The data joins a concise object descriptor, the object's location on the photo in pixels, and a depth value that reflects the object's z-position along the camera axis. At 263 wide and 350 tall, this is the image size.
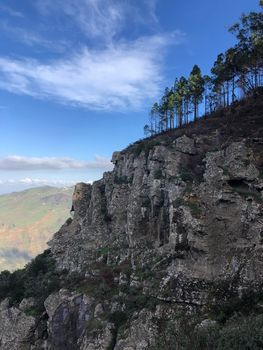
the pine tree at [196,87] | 87.00
